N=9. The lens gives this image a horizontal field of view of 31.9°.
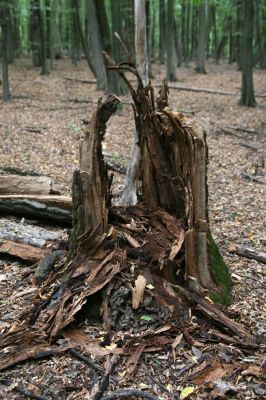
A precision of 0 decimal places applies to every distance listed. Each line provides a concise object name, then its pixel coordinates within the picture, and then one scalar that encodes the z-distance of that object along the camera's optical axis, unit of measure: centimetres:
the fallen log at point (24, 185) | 672
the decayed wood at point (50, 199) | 641
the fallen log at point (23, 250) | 543
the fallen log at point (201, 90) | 2102
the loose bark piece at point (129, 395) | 335
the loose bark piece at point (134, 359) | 362
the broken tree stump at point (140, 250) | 404
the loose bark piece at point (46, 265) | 485
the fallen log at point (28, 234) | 576
